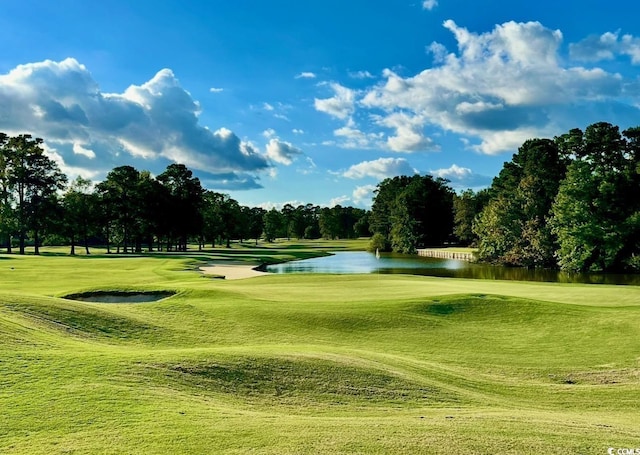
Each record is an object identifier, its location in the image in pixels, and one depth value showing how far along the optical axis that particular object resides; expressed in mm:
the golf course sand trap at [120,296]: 25391
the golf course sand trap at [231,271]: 48000
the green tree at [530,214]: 70875
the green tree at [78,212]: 83125
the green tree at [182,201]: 98562
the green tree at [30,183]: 79688
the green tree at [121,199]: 88438
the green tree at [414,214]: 120000
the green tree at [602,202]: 59050
